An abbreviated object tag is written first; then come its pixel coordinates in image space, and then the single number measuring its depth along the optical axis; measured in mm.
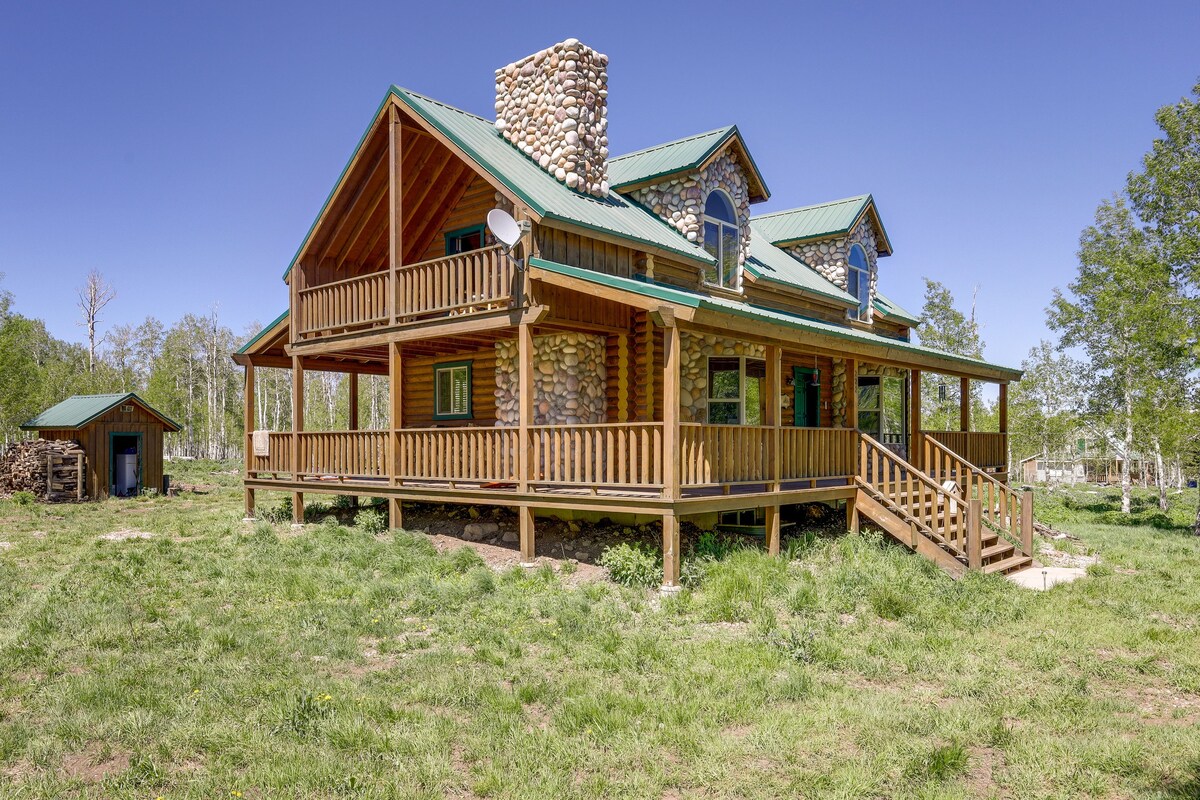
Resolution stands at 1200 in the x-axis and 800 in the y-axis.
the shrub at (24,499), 23862
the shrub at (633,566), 11086
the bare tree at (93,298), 44750
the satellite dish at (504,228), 12617
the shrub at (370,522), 15523
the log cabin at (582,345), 12273
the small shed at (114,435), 25766
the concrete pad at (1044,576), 11914
